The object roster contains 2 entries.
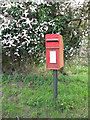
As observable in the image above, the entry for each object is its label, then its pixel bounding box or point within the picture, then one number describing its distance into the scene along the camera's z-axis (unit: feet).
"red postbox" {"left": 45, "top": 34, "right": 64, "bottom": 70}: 8.63
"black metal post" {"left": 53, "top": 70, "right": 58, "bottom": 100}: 9.34
